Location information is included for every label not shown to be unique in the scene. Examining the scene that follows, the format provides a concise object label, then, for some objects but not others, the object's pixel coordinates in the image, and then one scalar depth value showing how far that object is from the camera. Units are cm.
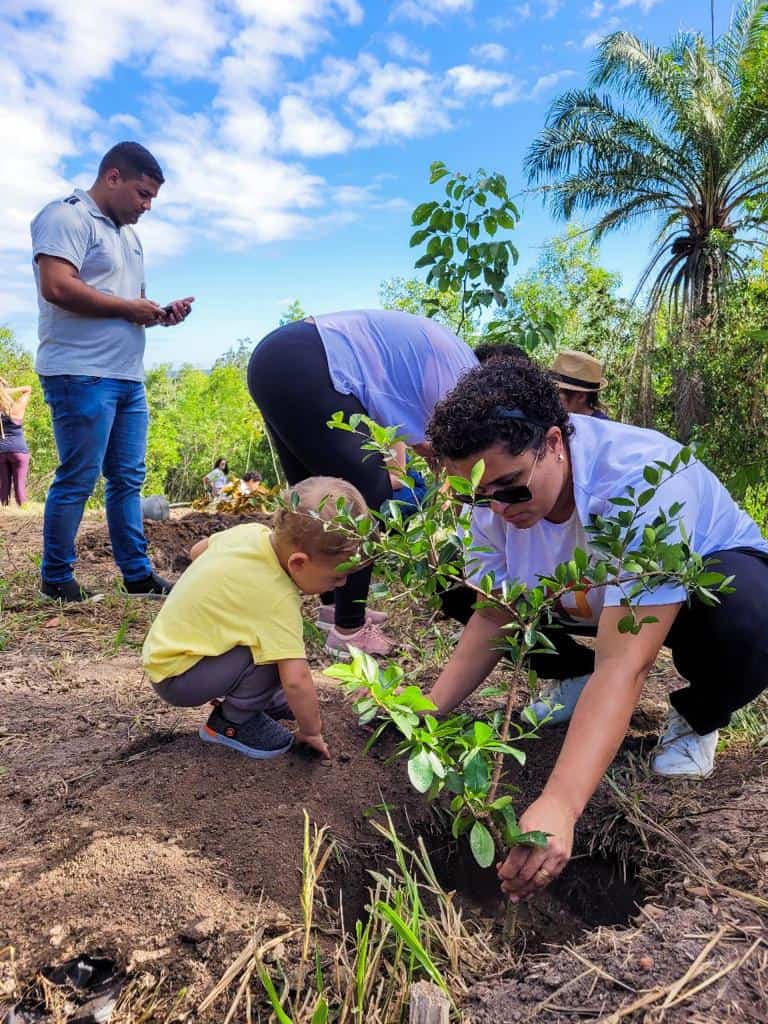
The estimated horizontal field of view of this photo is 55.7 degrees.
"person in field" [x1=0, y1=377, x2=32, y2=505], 707
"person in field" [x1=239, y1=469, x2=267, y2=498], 837
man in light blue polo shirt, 310
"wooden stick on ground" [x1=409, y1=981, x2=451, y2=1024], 112
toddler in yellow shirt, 184
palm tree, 1507
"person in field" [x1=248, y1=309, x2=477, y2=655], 251
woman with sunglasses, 142
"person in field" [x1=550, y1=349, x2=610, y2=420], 341
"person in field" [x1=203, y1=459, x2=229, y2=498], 1042
